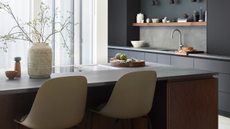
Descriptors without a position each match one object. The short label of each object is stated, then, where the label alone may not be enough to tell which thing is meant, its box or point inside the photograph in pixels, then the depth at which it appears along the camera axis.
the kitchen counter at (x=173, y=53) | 4.32
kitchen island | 2.34
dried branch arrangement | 4.02
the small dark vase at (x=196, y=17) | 5.52
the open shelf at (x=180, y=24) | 5.31
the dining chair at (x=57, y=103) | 1.90
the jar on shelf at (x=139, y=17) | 7.06
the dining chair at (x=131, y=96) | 2.21
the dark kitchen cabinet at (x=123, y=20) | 7.25
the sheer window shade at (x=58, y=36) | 3.97
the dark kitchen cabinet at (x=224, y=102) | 4.22
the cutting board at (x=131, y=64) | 3.22
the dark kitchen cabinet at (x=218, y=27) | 4.66
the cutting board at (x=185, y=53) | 5.00
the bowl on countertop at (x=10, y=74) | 2.30
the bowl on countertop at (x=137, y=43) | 6.73
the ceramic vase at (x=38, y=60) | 2.35
